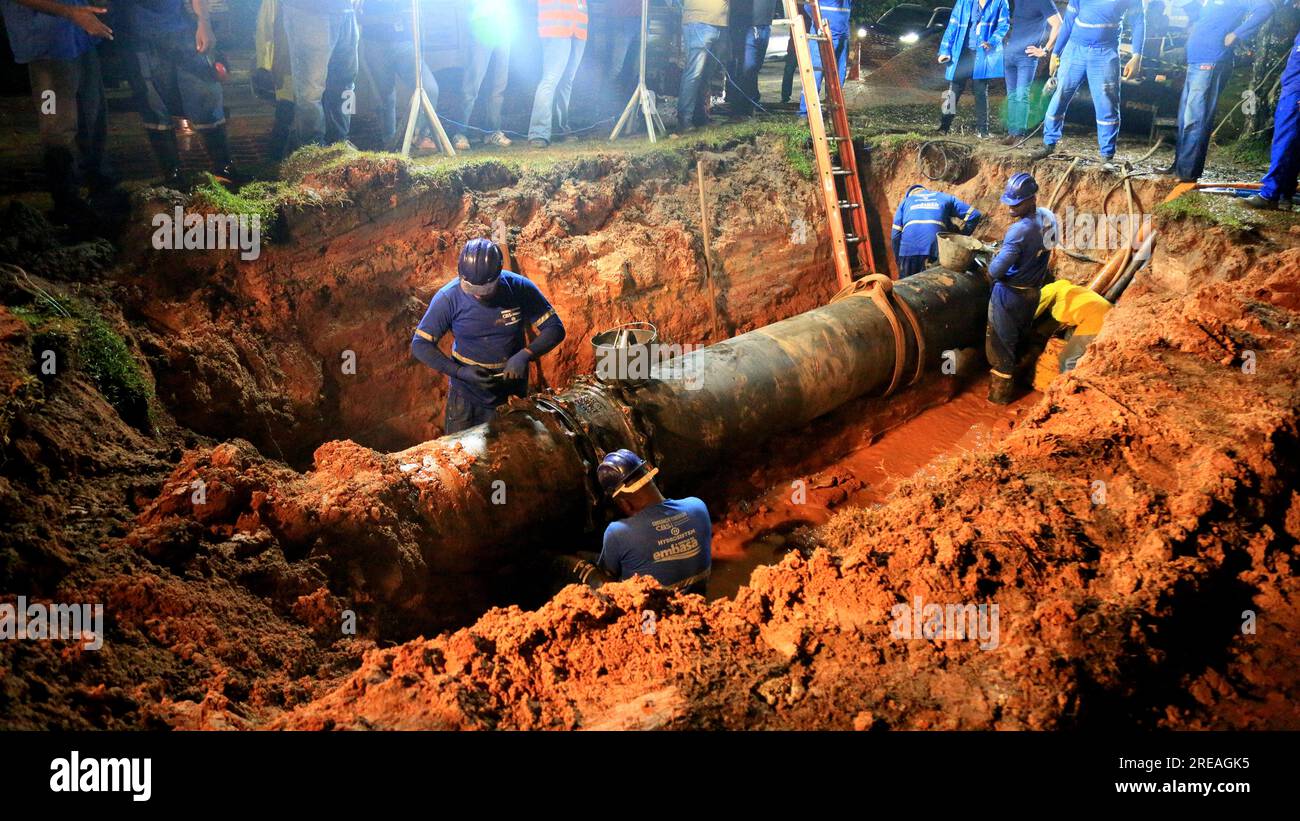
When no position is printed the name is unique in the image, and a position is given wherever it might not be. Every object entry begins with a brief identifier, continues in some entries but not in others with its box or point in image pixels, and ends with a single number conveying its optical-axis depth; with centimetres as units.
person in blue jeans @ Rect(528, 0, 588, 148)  810
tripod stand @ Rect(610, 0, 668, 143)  878
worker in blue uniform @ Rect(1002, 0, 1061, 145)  890
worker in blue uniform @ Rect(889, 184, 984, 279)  740
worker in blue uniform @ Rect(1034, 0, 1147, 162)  771
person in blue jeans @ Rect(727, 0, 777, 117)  970
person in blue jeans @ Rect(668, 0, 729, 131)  908
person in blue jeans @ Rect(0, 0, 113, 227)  510
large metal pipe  356
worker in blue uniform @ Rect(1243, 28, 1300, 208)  652
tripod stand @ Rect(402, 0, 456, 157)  707
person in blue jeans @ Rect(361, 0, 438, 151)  756
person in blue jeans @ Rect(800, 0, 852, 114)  990
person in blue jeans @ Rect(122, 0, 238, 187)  589
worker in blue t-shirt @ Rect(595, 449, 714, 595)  357
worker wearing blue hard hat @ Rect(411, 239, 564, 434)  491
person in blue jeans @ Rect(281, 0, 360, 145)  653
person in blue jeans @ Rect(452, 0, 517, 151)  814
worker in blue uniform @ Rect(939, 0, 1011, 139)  923
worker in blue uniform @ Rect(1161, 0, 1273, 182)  688
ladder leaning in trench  781
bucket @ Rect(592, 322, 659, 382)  473
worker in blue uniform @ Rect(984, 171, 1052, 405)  627
